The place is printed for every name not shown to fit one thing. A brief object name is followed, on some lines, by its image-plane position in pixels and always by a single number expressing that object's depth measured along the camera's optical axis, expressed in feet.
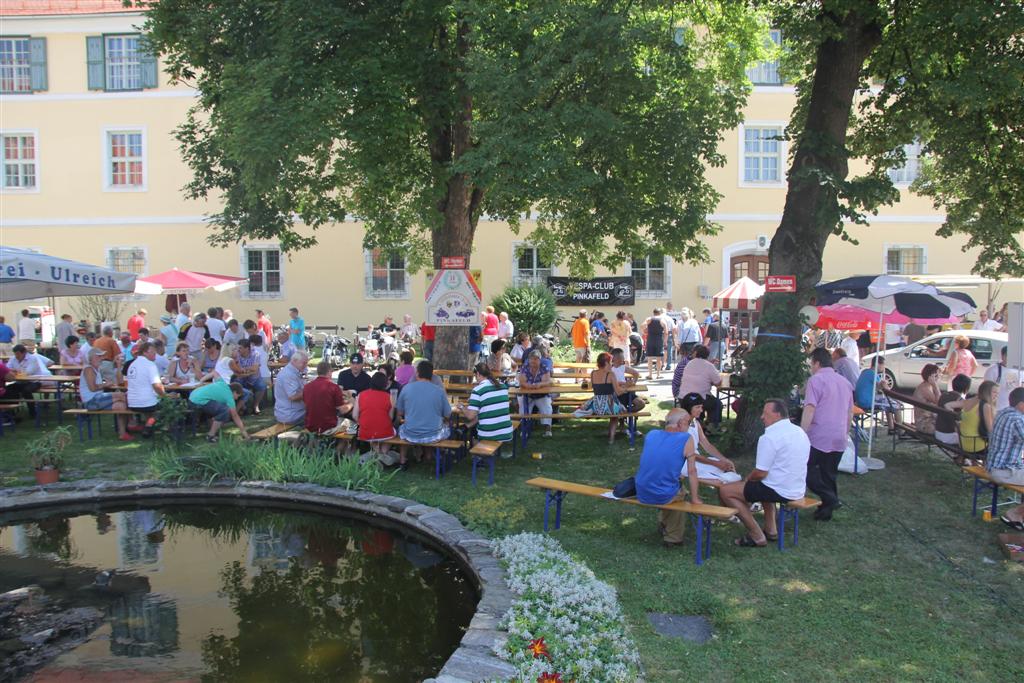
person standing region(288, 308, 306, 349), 61.46
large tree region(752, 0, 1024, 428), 28.94
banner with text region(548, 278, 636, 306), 81.00
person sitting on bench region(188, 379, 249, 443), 35.15
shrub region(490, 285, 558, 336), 68.95
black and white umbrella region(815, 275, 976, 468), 32.91
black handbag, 22.71
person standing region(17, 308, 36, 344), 64.80
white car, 51.21
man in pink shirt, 25.14
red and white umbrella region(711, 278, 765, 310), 55.98
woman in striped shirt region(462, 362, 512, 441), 30.37
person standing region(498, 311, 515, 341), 63.10
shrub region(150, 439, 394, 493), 28.17
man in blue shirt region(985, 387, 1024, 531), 23.93
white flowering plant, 14.74
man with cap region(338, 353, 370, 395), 35.27
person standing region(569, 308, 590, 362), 61.31
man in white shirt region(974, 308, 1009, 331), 61.41
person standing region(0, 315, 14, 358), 57.28
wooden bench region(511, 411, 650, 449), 35.55
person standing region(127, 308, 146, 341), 58.69
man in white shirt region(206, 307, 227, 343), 51.06
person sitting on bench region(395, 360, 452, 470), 30.32
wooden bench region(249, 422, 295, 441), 32.71
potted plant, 28.53
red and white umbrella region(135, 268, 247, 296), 56.57
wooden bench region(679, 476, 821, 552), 22.11
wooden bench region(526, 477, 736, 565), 21.09
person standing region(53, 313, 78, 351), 54.24
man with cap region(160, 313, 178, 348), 51.88
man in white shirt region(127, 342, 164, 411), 35.81
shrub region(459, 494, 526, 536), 23.49
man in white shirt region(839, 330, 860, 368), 45.60
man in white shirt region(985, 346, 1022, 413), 30.73
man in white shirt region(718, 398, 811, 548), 22.03
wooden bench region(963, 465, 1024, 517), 23.20
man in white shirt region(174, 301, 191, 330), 54.90
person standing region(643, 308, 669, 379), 60.54
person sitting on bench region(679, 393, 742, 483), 23.15
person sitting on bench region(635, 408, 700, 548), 21.72
